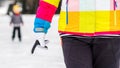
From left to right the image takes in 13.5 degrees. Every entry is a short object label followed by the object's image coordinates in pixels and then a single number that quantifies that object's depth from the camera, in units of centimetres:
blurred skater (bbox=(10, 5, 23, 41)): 1622
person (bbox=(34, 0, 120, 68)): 331
